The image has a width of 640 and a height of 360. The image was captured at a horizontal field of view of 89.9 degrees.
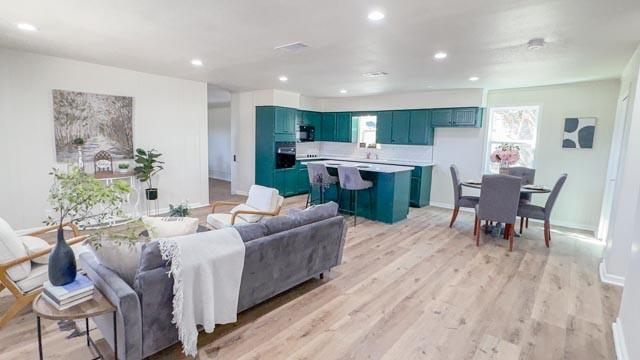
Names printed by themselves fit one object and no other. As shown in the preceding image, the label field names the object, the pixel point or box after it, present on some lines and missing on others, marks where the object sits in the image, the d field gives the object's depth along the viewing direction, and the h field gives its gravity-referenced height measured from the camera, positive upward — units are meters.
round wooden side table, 1.71 -0.97
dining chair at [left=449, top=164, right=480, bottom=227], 5.12 -0.85
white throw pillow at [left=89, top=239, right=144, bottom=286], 2.09 -0.82
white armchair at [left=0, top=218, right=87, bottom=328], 2.27 -1.04
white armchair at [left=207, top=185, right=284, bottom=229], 3.77 -0.88
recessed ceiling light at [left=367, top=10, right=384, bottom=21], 2.60 +1.05
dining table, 4.57 -0.62
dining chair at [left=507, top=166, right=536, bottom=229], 5.41 -0.44
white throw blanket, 2.02 -0.95
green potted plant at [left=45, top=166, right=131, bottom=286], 1.84 -0.40
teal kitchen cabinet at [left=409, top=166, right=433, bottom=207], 6.73 -0.88
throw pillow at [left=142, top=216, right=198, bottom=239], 2.48 -0.72
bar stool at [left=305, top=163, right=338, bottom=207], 5.62 -0.64
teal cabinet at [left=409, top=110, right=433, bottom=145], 6.89 +0.34
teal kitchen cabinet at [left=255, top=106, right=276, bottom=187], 7.18 -0.15
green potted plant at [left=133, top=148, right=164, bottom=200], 5.19 -0.53
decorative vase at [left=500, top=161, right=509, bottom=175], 5.27 -0.37
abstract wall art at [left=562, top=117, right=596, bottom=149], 5.36 +0.28
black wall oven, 7.29 -0.37
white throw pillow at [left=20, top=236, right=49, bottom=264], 2.54 -0.98
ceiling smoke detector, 3.15 +1.05
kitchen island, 5.44 -0.93
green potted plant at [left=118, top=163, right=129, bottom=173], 5.10 -0.53
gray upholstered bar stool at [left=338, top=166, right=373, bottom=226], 5.21 -0.63
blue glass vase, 1.85 -0.76
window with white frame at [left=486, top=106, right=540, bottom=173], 5.99 +0.33
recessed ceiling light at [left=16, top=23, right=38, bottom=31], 3.09 +1.01
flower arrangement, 4.96 -0.16
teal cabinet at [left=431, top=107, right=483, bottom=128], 6.32 +0.56
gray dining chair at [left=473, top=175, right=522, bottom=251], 4.19 -0.70
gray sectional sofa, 1.89 -0.98
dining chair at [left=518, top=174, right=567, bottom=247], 4.36 -0.89
